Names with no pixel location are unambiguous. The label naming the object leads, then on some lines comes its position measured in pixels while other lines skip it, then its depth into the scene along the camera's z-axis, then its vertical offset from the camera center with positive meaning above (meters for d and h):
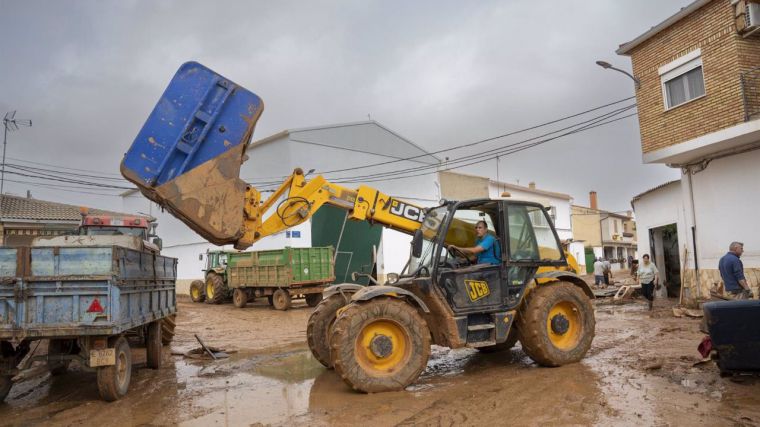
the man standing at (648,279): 14.12 -0.77
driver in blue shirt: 6.84 +0.10
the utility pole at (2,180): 20.82 +4.03
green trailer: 18.38 -0.27
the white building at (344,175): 24.45 +4.63
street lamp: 13.12 +4.69
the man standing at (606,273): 24.16 -0.96
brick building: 11.62 +3.07
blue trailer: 5.56 -0.30
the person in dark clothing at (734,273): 8.85 -0.45
